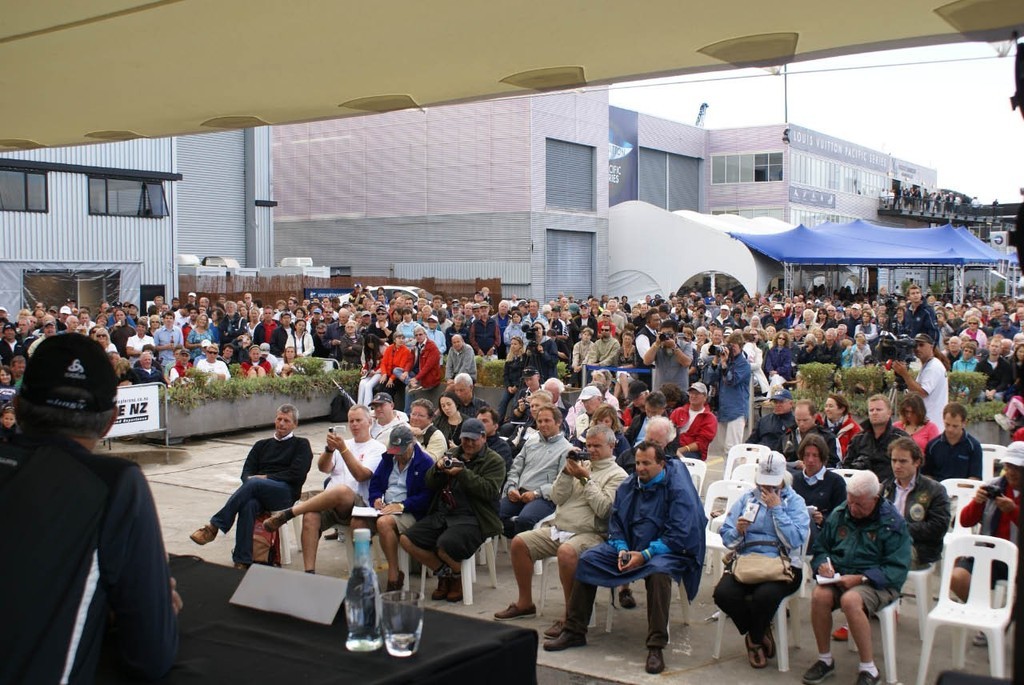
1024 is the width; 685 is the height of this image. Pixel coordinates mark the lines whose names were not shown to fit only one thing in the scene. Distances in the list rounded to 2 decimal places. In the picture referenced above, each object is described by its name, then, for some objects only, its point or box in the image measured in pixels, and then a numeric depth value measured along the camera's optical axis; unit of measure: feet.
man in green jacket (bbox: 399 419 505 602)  22.07
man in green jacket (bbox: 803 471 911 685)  17.37
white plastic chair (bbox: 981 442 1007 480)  25.13
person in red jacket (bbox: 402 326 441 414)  45.50
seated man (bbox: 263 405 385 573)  23.35
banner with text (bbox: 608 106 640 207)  156.35
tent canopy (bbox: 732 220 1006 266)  105.09
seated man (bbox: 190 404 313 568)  23.36
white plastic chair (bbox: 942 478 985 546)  21.33
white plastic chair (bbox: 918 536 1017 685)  16.46
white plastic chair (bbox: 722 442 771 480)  26.34
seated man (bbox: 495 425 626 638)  20.57
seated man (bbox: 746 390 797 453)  27.35
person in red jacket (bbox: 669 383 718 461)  28.30
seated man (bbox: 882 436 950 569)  19.04
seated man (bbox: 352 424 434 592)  22.58
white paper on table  7.87
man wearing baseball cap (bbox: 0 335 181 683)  6.01
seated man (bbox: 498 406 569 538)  23.40
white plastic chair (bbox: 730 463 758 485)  24.73
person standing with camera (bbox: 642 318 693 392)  38.32
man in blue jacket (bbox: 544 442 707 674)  19.06
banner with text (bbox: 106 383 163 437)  39.40
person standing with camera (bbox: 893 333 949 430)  30.55
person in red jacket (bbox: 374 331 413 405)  46.91
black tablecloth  6.77
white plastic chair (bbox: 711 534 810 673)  18.19
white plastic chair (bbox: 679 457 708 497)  25.36
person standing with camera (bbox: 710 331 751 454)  36.01
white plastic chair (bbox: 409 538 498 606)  22.38
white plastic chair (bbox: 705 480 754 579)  21.42
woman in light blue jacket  18.10
